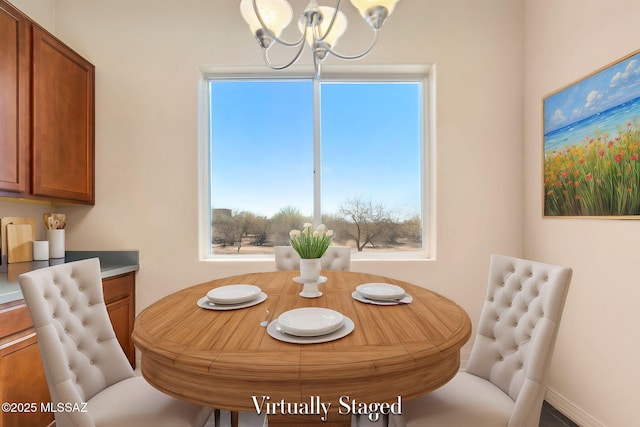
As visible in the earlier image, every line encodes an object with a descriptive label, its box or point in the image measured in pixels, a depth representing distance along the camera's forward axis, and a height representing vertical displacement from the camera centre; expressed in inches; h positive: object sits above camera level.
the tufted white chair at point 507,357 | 37.8 -21.6
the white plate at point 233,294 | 44.8 -12.9
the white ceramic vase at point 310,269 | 50.1 -9.5
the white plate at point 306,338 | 32.4 -14.1
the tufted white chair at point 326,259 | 77.6 -11.9
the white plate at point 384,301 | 46.7 -14.2
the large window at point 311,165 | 97.6 +17.0
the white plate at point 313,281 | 50.8 -12.0
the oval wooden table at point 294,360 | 27.5 -14.5
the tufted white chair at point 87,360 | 35.8 -20.6
